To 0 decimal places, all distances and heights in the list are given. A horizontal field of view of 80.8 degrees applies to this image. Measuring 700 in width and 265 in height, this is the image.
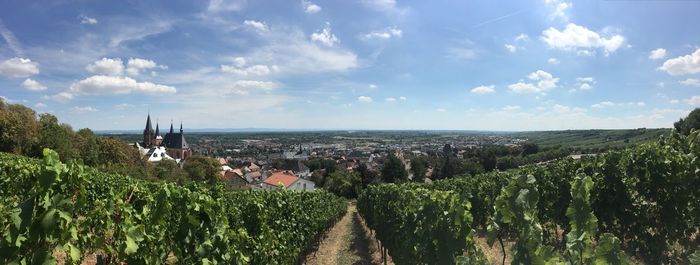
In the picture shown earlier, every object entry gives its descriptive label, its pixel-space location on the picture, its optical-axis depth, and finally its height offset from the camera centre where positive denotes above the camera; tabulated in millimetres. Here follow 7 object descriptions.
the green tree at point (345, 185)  67125 -9225
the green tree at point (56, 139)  41469 -910
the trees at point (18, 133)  38500 -260
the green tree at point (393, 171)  76188 -7886
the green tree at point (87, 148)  47688 -2171
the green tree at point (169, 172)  50234 -5467
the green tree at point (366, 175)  73000 -8436
